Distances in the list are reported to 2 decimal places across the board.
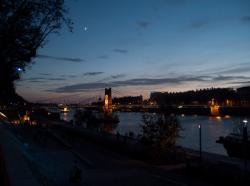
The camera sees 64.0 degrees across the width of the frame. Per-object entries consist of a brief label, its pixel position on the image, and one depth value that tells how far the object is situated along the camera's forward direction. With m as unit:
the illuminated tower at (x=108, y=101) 57.21
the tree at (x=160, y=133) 13.10
